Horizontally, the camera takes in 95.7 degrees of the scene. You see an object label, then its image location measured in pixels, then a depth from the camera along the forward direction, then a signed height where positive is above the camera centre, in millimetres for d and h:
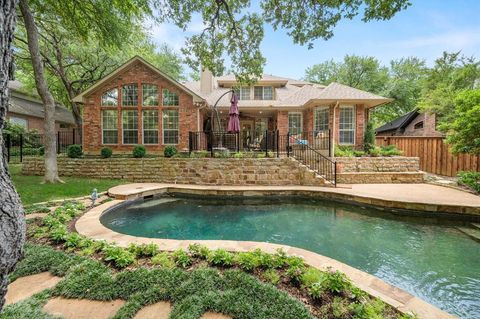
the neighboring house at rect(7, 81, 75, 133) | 17344 +3031
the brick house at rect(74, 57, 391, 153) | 11867 +2215
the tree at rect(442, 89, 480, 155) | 7195 +919
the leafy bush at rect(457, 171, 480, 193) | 7427 -1043
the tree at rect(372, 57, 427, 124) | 22125 +6384
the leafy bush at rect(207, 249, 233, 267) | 2660 -1342
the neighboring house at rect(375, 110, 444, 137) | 15929 +2141
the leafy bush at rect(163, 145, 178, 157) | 10164 -126
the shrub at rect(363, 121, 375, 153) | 11992 +668
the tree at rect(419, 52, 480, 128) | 13645 +5446
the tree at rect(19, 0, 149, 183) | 7391 +4747
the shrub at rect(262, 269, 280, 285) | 2336 -1399
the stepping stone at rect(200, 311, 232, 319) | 1876 -1448
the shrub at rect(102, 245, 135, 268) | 2662 -1357
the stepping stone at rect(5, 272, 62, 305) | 2128 -1450
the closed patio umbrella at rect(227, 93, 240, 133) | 10469 +1541
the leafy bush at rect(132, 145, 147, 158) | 10102 -133
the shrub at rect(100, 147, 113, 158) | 10039 -187
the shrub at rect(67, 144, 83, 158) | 10250 -105
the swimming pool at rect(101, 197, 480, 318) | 3145 -1841
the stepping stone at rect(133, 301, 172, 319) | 1889 -1453
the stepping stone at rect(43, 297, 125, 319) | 1901 -1453
